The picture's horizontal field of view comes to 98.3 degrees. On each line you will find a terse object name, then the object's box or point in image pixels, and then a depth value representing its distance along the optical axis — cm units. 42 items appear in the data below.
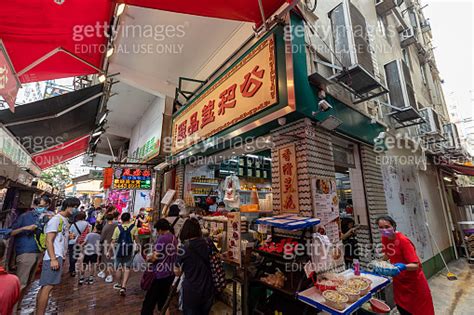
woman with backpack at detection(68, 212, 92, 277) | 576
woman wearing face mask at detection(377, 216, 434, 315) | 270
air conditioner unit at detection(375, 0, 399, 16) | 651
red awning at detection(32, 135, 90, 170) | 859
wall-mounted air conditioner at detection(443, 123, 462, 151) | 822
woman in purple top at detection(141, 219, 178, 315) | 328
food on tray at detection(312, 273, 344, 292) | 246
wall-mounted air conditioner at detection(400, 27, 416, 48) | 764
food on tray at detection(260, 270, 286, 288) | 278
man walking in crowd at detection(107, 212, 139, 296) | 495
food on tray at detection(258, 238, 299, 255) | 272
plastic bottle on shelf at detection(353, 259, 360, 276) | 293
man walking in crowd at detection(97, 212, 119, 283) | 548
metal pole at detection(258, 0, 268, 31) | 281
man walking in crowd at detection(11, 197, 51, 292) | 406
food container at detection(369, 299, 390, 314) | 271
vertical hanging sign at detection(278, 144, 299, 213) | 306
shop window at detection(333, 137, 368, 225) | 423
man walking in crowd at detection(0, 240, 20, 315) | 190
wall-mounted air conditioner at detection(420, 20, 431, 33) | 999
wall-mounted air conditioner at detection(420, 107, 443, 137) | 664
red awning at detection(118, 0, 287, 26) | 286
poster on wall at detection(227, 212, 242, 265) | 339
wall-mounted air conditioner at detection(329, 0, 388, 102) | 361
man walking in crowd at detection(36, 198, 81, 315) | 337
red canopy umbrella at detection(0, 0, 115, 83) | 255
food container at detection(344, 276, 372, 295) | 238
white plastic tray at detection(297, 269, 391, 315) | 211
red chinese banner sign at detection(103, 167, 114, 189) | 840
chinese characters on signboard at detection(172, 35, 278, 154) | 323
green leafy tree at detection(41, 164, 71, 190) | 1842
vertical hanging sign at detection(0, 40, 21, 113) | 237
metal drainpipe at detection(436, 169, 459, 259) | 817
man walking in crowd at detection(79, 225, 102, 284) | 575
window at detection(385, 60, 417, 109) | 535
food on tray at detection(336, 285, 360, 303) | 224
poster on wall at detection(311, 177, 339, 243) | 294
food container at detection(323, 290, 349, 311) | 213
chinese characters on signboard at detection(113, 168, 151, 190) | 770
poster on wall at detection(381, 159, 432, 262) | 517
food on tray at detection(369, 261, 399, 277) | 254
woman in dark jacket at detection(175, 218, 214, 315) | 267
